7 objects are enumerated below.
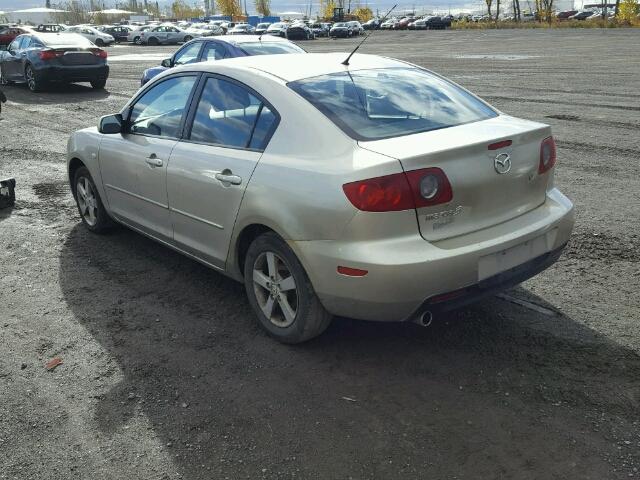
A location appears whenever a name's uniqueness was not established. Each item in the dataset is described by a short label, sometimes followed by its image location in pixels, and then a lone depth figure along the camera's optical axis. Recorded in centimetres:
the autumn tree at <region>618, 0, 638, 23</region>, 5962
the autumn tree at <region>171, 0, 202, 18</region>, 14741
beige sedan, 328
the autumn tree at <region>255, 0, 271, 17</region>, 11588
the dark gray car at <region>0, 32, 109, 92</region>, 1689
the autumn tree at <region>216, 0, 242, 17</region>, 10231
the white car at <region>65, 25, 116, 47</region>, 5284
